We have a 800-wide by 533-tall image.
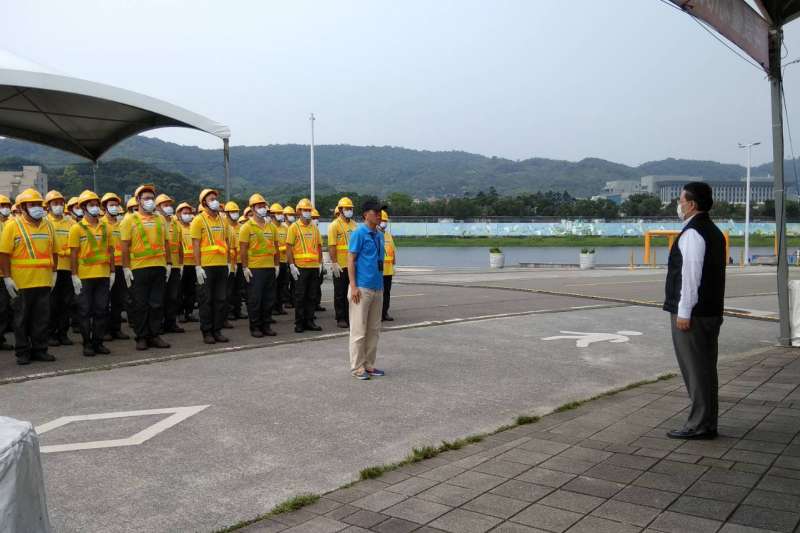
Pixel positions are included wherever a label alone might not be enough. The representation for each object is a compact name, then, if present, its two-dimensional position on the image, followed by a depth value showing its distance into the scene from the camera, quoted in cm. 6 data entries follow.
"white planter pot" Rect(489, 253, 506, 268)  3841
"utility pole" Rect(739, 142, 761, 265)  4886
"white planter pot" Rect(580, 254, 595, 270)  3887
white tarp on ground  237
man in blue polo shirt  790
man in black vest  558
